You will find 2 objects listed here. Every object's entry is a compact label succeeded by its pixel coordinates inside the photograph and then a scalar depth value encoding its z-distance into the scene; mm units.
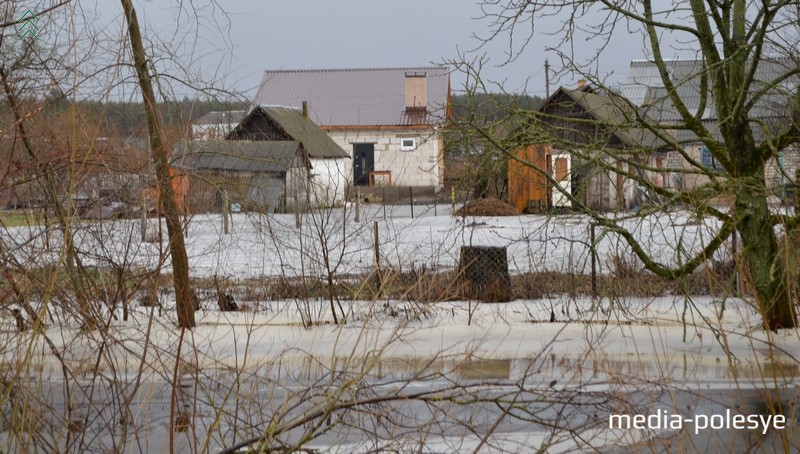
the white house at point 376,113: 48469
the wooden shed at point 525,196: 31905
